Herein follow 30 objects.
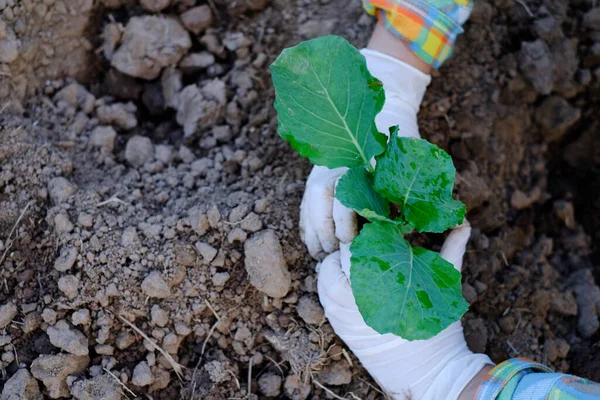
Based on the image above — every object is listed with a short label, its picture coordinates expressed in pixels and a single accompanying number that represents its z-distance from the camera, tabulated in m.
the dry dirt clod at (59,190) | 1.57
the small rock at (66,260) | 1.50
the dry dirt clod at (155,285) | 1.50
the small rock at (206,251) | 1.54
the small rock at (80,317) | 1.47
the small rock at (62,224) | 1.52
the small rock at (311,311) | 1.55
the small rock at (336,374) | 1.56
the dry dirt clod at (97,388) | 1.44
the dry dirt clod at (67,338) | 1.46
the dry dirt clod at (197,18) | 1.85
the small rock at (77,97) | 1.76
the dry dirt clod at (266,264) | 1.52
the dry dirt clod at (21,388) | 1.42
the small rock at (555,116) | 1.94
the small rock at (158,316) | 1.51
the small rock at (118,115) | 1.78
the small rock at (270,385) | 1.56
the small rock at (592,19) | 1.97
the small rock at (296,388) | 1.57
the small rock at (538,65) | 1.89
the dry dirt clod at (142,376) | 1.49
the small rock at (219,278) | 1.54
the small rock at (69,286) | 1.48
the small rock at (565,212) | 1.92
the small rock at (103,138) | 1.73
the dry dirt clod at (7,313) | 1.47
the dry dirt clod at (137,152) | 1.73
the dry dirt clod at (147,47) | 1.79
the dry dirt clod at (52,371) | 1.44
